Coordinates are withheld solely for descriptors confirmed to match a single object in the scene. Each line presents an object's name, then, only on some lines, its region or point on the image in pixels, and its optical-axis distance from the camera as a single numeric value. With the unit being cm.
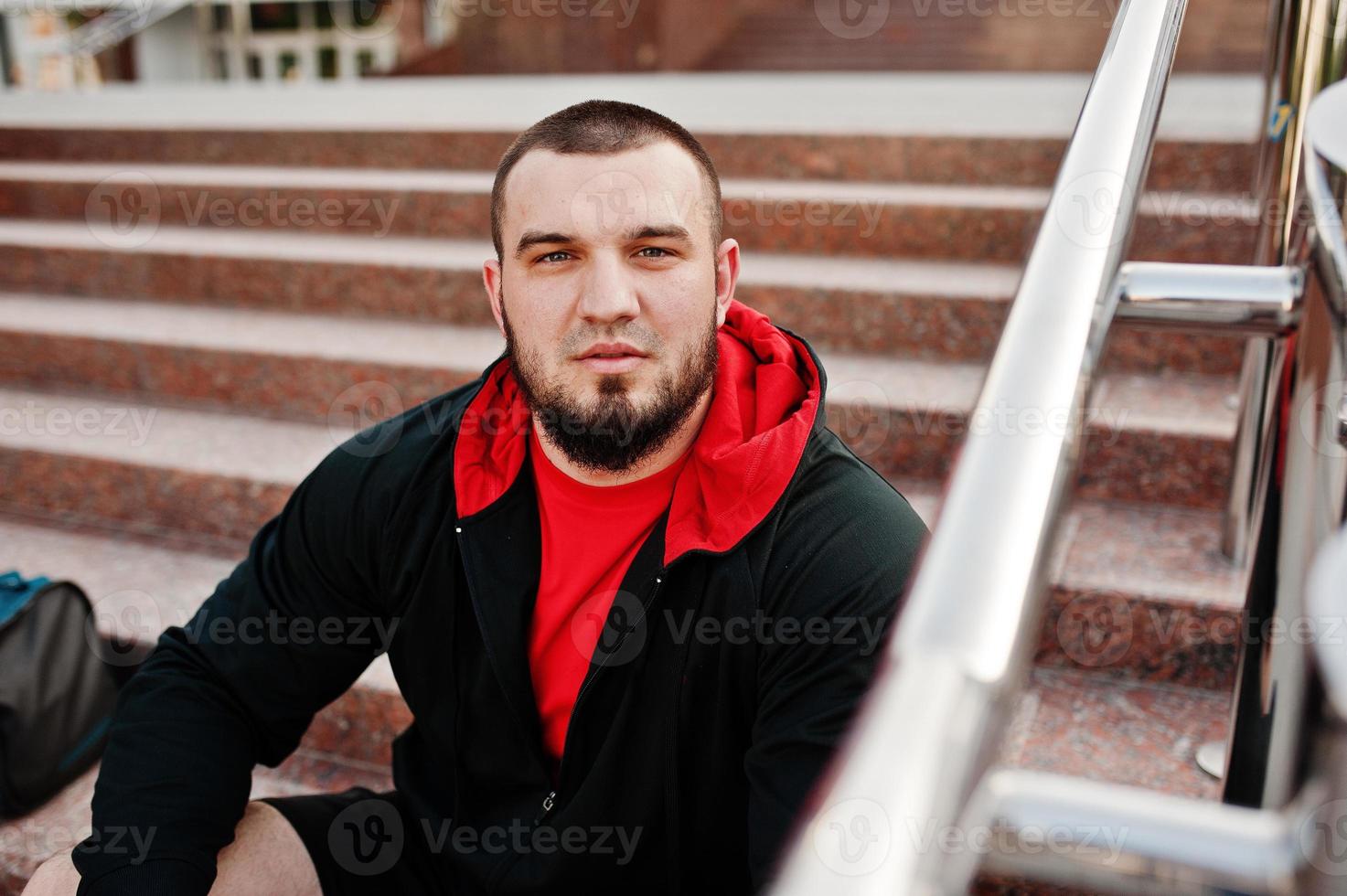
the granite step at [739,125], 316
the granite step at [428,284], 260
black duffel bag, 194
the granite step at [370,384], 217
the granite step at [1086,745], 168
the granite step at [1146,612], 184
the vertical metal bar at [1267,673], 61
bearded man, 142
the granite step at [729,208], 267
